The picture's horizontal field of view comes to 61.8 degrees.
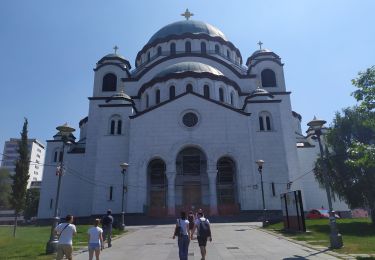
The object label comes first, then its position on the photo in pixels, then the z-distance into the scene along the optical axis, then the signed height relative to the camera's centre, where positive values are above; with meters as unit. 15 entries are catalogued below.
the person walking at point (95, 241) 9.19 -0.61
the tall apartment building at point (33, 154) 112.38 +24.34
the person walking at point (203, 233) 9.55 -0.45
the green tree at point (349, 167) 20.28 +3.25
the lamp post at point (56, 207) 12.13 +0.57
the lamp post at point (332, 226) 11.87 -0.40
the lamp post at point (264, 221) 21.69 -0.30
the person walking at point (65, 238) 8.66 -0.49
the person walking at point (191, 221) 13.11 -0.13
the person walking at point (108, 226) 13.86 -0.29
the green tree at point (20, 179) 26.27 +3.43
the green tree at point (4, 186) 63.78 +7.07
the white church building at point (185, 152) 31.67 +6.94
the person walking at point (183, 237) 8.99 -0.53
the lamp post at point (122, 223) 21.56 -0.26
